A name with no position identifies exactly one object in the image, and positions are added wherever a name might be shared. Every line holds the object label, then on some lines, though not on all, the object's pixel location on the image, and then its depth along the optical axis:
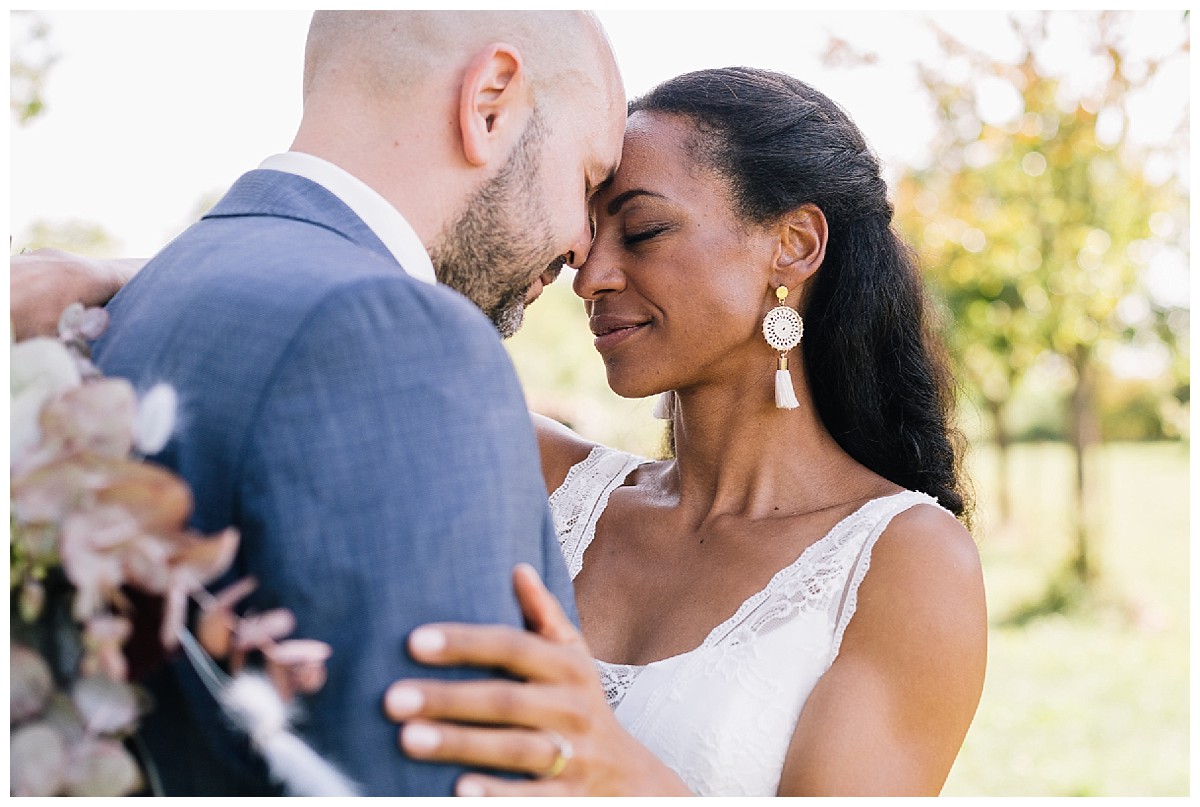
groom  1.21
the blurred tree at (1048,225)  8.19
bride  2.23
